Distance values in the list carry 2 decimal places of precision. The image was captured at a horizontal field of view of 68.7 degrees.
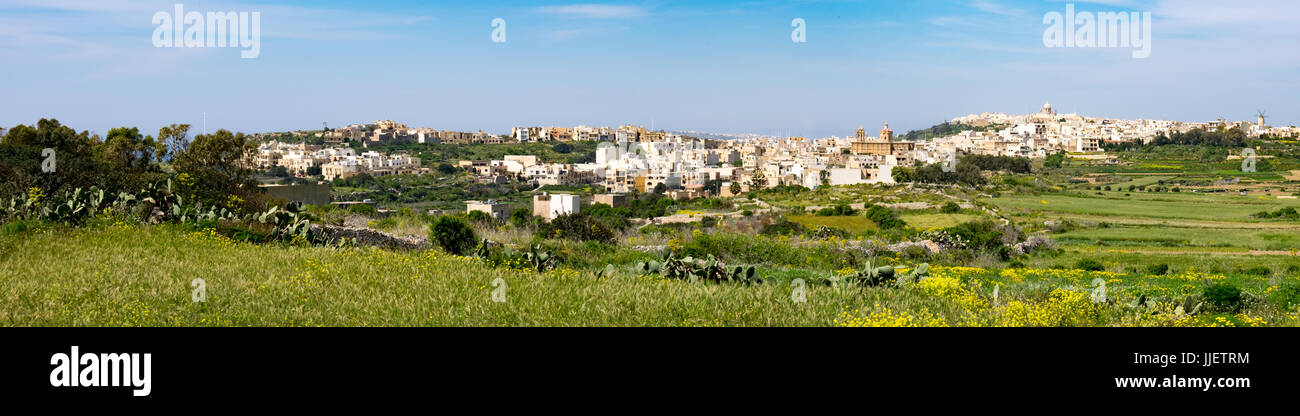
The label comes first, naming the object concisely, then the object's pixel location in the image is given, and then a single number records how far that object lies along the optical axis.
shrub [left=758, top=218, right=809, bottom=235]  27.23
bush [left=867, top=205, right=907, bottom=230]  33.00
